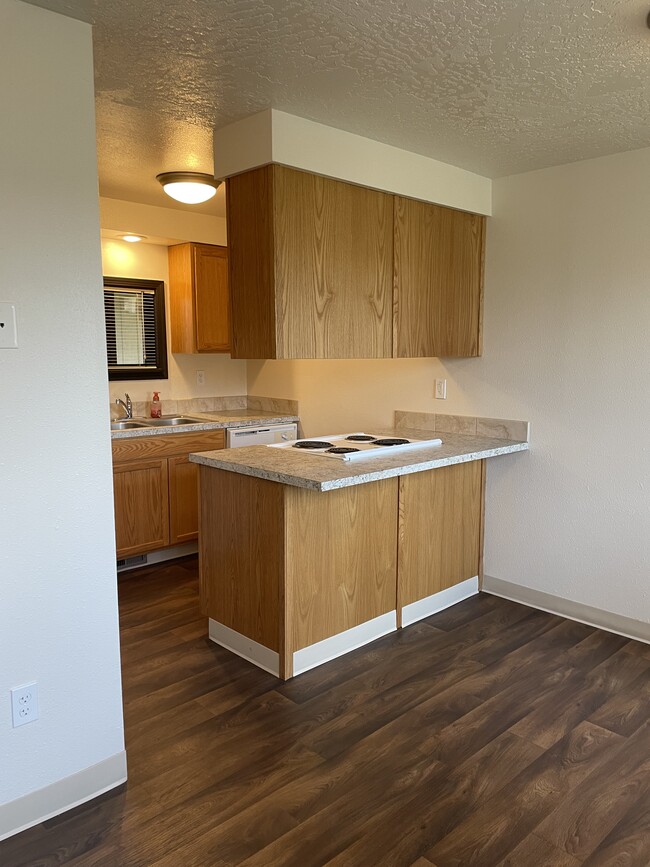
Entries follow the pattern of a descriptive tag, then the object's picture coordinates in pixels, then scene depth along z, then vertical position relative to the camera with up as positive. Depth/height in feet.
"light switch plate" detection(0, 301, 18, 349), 5.73 +0.25
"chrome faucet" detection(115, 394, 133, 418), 14.85 -1.22
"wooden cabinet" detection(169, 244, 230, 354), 15.12 +1.39
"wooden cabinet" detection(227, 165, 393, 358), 8.55 +1.33
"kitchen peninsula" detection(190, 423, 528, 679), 8.88 -2.92
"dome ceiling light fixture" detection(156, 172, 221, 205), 10.71 +2.86
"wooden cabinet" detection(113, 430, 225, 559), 12.86 -2.86
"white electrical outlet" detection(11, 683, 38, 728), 6.07 -3.37
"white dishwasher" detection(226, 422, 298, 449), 14.55 -1.89
